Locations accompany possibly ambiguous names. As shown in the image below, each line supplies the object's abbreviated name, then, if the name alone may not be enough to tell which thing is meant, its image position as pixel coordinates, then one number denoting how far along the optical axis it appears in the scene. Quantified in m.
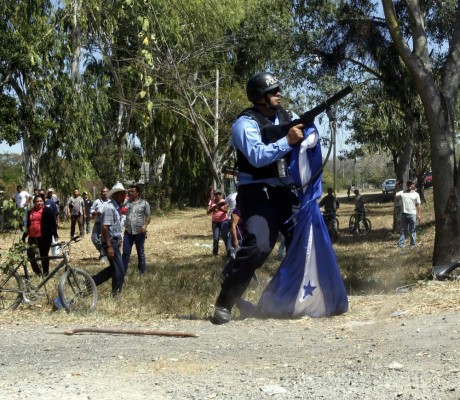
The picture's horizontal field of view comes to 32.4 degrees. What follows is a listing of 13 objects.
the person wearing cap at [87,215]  28.94
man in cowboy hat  10.48
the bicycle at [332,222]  22.36
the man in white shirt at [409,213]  19.69
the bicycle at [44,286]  9.49
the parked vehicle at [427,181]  59.63
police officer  6.63
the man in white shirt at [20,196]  24.80
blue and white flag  6.86
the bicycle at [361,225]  26.22
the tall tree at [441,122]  11.17
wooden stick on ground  6.28
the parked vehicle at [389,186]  71.00
